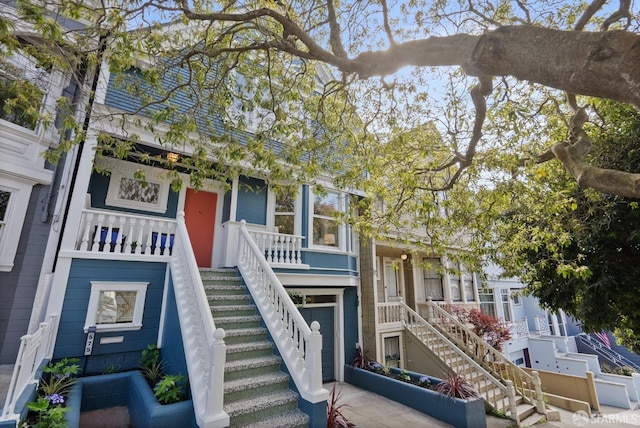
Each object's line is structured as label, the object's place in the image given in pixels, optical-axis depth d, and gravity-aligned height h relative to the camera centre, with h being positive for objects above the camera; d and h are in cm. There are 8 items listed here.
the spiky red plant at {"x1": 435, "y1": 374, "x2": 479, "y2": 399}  657 -187
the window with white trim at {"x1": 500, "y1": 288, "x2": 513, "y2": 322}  1759 -28
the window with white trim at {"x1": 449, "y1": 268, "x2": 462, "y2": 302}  1376 +44
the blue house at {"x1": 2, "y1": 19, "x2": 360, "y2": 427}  452 +18
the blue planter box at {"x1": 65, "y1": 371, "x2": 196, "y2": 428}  380 -141
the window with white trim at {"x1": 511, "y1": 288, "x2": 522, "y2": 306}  1985 -10
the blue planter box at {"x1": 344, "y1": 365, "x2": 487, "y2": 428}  627 -217
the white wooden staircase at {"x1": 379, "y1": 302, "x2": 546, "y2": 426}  805 -185
